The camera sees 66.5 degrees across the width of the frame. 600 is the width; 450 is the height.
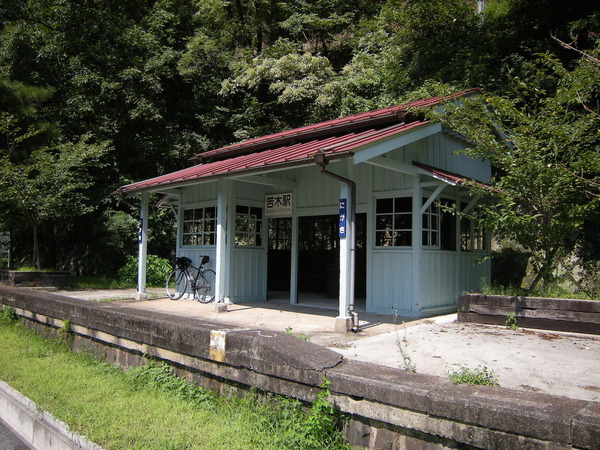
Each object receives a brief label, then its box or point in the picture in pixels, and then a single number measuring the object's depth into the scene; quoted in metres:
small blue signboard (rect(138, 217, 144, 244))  10.91
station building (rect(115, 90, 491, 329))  7.19
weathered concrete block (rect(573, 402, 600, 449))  2.12
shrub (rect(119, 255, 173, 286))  14.61
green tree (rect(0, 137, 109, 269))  12.31
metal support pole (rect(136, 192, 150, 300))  10.80
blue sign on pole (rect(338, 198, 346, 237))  6.73
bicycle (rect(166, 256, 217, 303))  10.24
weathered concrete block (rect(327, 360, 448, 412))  2.73
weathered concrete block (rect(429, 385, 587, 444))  2.25
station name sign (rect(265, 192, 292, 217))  9.95
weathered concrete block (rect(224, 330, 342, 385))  3.28
